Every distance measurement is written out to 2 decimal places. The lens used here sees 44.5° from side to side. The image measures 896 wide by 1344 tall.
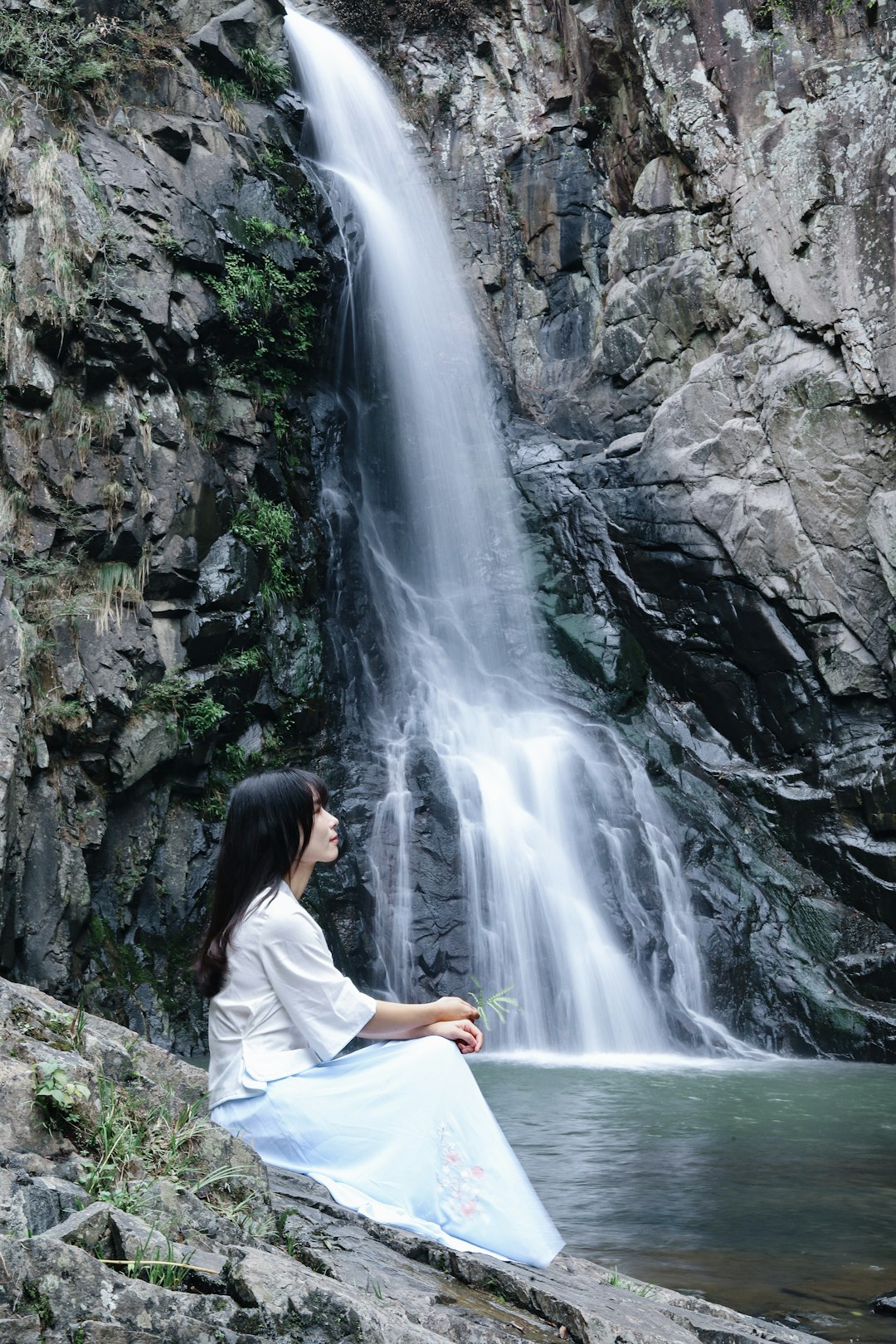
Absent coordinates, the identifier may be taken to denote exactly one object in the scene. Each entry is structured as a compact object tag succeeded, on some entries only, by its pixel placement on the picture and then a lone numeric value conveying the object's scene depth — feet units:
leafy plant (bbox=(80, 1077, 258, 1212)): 7.22
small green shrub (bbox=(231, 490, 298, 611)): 38.14
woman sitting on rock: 9.07
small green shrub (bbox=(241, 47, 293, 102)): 45.16
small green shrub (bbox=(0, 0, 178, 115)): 36.83
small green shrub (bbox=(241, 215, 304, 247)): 40.28
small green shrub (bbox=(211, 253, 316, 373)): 39.01
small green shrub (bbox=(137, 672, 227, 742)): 32.48
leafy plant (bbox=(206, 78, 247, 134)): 42.68
